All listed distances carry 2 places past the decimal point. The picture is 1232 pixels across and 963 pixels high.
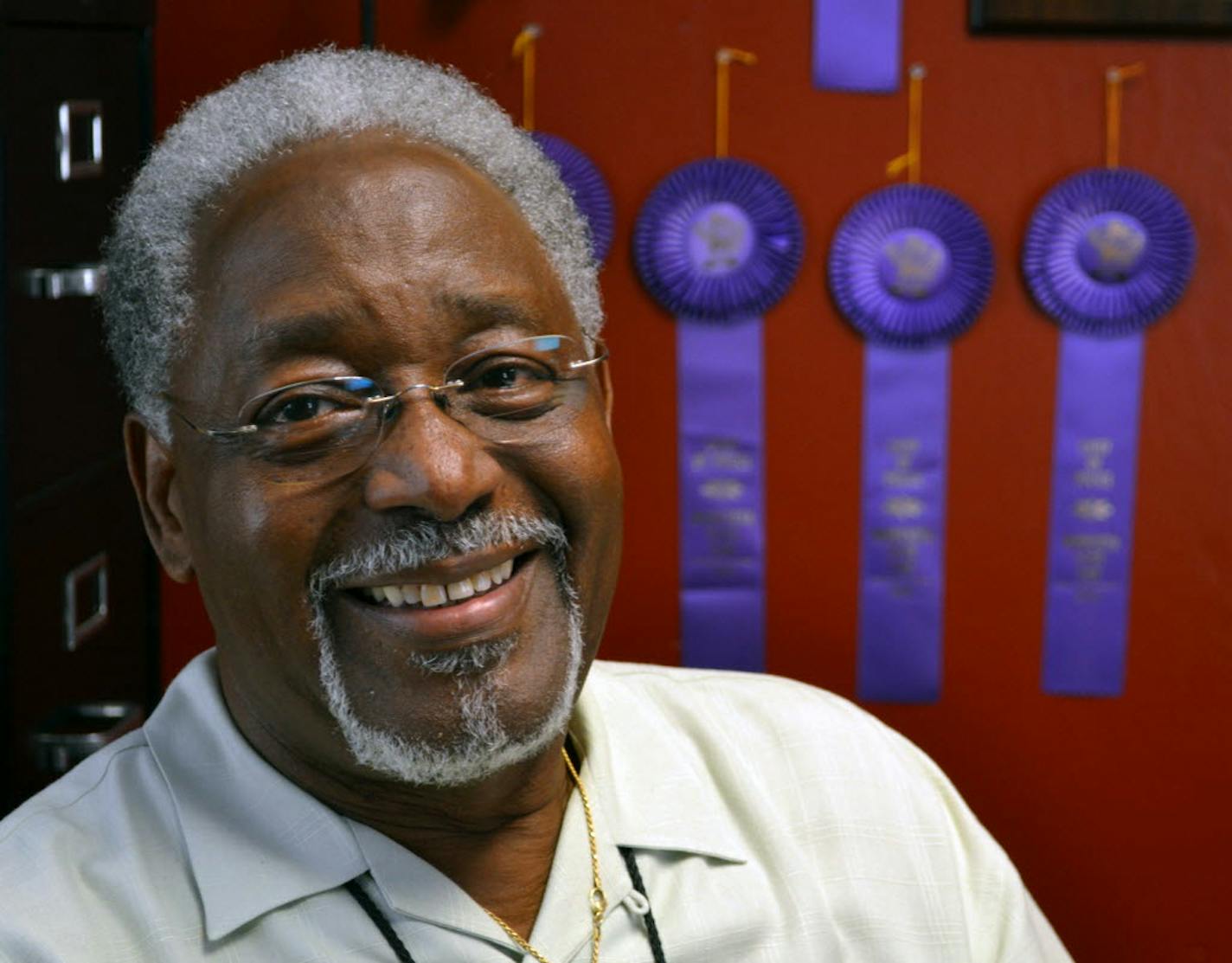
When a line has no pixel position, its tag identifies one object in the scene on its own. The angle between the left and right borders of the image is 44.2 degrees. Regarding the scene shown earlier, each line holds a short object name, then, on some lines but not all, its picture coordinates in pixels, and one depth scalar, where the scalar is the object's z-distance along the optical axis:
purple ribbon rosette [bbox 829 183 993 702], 2.04
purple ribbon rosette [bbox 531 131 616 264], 2.04
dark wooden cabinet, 1.45
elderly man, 1.17
